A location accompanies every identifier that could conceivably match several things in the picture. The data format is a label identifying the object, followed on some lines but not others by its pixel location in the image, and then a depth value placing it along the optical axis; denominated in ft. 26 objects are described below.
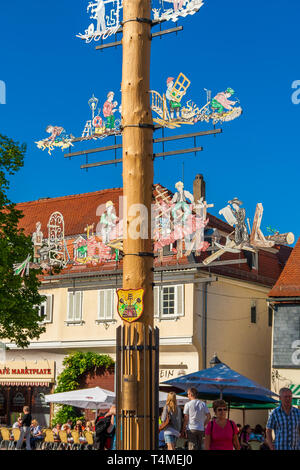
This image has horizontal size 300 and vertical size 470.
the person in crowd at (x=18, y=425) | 91.09
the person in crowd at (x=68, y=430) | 96.22
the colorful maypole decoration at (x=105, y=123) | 51.69
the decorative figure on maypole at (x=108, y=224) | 78.74
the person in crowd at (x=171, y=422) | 51.24
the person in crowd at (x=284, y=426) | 35.29
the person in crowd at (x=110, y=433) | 52.95
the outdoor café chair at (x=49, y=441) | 93.45
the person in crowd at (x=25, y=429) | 76.95
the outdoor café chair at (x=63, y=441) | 92.53
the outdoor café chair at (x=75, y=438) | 92.22
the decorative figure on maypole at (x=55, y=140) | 55.26
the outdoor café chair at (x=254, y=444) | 70.18
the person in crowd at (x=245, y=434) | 81.69
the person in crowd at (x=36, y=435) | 91.50
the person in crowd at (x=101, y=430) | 52.75
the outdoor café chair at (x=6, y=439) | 90.16
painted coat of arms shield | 44.09
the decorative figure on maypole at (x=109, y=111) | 52.47
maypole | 43.04
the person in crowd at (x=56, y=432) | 98.56
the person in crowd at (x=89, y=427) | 106.11
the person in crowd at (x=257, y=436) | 78.67
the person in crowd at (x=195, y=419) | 50.47
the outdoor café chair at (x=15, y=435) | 89.76
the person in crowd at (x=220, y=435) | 35.65
